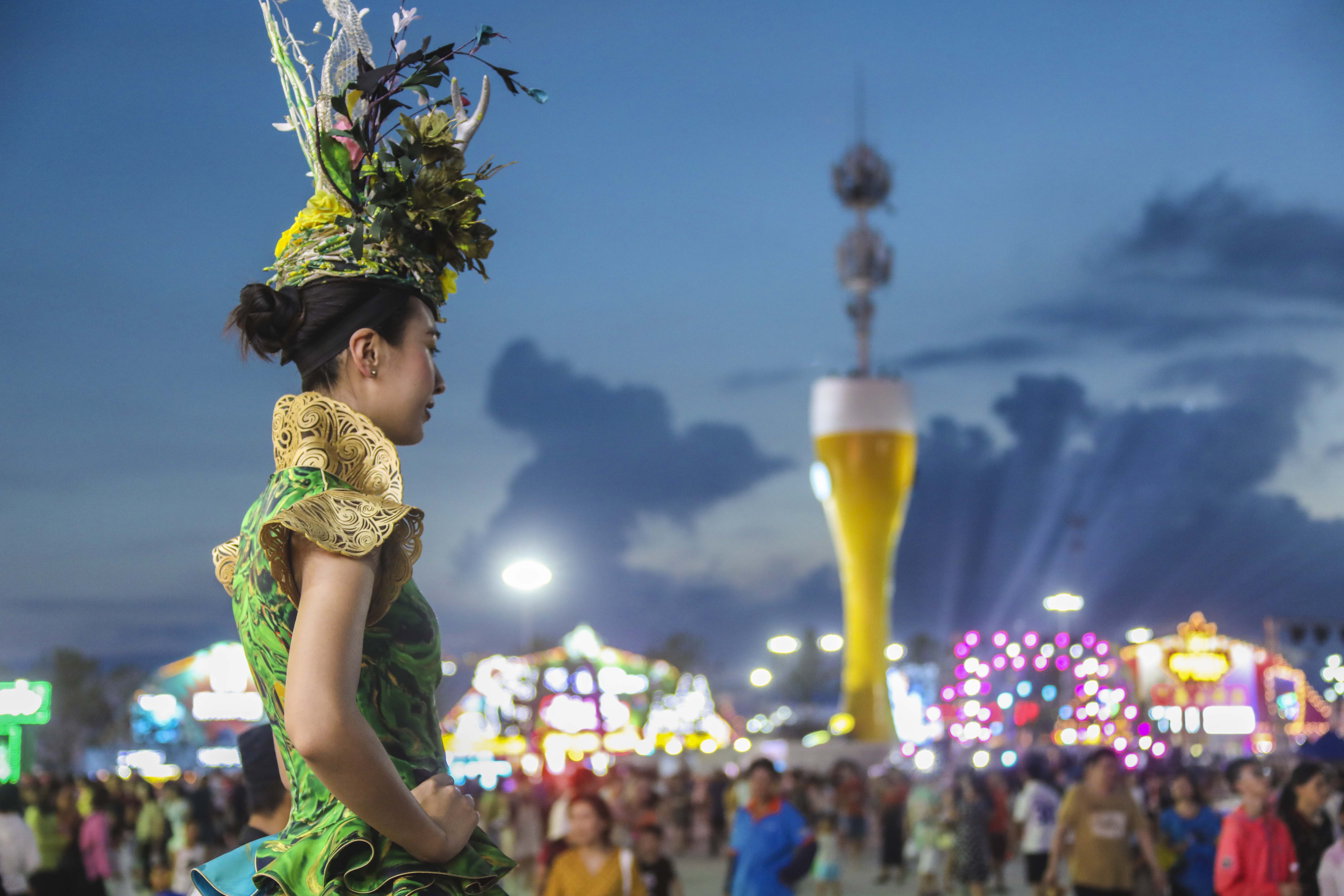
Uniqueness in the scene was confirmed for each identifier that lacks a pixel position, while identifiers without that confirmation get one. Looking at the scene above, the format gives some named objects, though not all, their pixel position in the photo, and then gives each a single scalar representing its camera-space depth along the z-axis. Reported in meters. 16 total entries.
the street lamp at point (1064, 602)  37.56
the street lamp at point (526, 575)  28.36
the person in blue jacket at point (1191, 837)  10.70
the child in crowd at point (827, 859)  16.61
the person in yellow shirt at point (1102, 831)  9.81
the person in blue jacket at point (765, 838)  8.57
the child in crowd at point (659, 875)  8.56
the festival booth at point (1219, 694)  39.50
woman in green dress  1.70
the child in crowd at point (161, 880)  14.72
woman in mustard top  7.32
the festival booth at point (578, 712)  60.59
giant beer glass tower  51.50
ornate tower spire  56.16
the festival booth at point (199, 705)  73.19
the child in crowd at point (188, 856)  11.58
